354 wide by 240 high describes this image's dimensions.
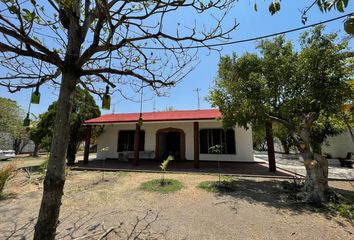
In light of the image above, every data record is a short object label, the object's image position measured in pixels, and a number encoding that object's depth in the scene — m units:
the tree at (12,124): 22.38
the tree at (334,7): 1.17
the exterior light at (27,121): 2.93
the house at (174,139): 13.16
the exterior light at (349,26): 1.25
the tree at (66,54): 2.34
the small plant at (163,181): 7.70
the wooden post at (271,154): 9.98
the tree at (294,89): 5.79
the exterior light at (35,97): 2.74
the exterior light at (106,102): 3.10
